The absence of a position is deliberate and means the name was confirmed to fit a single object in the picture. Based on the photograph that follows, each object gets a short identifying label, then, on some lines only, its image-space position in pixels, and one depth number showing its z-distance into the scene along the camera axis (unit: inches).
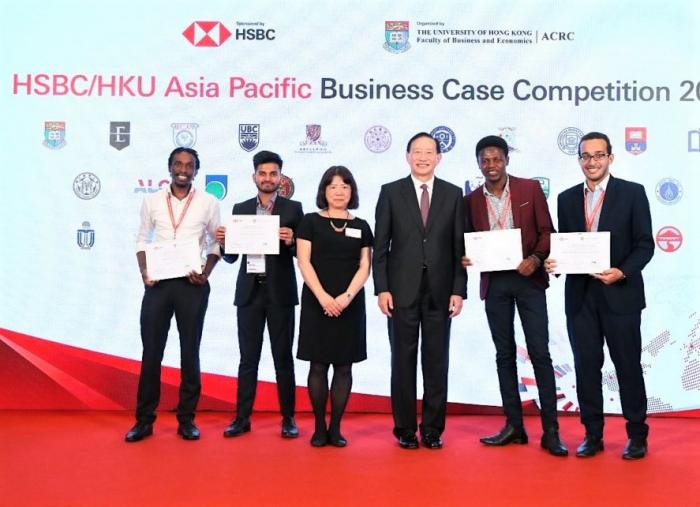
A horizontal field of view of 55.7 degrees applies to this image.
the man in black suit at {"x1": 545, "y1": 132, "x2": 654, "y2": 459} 134.3
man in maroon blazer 140.4
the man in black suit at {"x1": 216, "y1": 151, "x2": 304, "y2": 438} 152.0
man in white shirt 149.9
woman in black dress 141.5
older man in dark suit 139.6
